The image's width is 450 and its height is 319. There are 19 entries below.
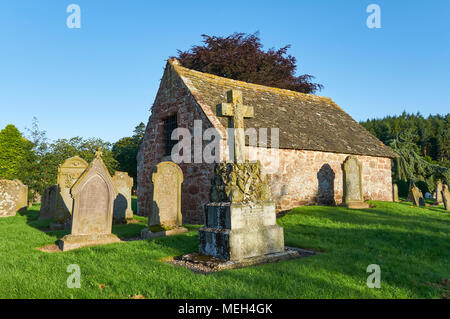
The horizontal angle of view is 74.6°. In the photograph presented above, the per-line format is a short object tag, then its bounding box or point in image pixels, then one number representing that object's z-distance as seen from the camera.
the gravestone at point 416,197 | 15.88
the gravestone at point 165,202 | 8.80
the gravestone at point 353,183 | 12.62
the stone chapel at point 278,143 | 11.71
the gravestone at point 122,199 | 11.92
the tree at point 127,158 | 35.16
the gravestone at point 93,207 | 7.57
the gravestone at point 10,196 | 13.78
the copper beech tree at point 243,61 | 22.31
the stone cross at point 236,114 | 6.20
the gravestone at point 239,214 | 5.46
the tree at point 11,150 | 27.84
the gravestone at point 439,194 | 18.88
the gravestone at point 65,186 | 10.47
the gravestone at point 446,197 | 15.66
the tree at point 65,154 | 21.62
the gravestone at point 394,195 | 17.55
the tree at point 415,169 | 27.62
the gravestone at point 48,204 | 12.76
